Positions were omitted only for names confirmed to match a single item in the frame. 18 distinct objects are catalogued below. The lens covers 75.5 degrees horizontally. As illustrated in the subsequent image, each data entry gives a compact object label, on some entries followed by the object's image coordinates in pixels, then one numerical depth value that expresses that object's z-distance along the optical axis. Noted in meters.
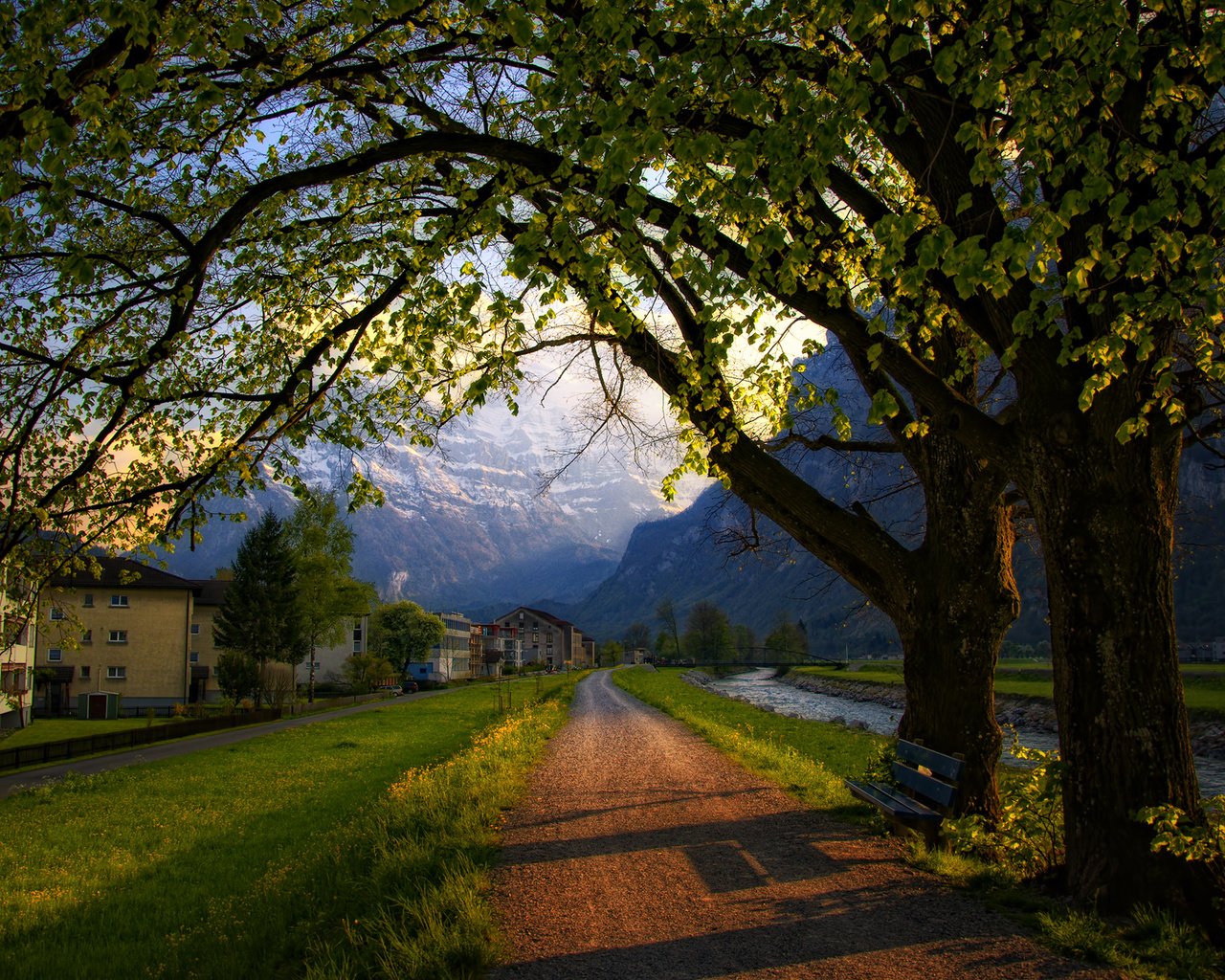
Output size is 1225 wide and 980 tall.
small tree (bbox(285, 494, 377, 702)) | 52.28
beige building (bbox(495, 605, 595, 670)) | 169.38
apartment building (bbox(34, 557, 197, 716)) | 55.12
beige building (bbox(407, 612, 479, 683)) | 111.25
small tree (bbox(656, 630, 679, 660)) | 168.50
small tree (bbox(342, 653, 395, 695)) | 73.06
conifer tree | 54.47
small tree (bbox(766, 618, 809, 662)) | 141.50
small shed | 49.31
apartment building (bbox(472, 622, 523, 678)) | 146.12
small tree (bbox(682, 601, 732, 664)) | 155.38
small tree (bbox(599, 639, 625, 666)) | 176.88
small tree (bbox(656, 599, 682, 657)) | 167.39
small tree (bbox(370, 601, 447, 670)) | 96.50
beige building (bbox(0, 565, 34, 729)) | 38.41
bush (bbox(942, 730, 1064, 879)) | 7.35
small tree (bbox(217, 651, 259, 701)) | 51.88
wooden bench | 8.16
